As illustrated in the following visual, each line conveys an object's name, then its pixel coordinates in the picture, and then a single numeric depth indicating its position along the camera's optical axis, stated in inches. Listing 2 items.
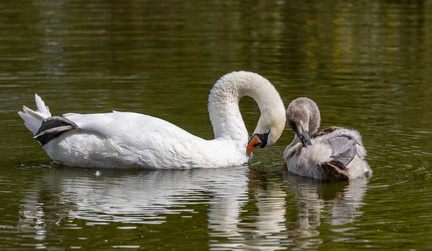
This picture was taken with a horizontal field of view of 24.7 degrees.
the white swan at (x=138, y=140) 430.3
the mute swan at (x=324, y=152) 407.5
